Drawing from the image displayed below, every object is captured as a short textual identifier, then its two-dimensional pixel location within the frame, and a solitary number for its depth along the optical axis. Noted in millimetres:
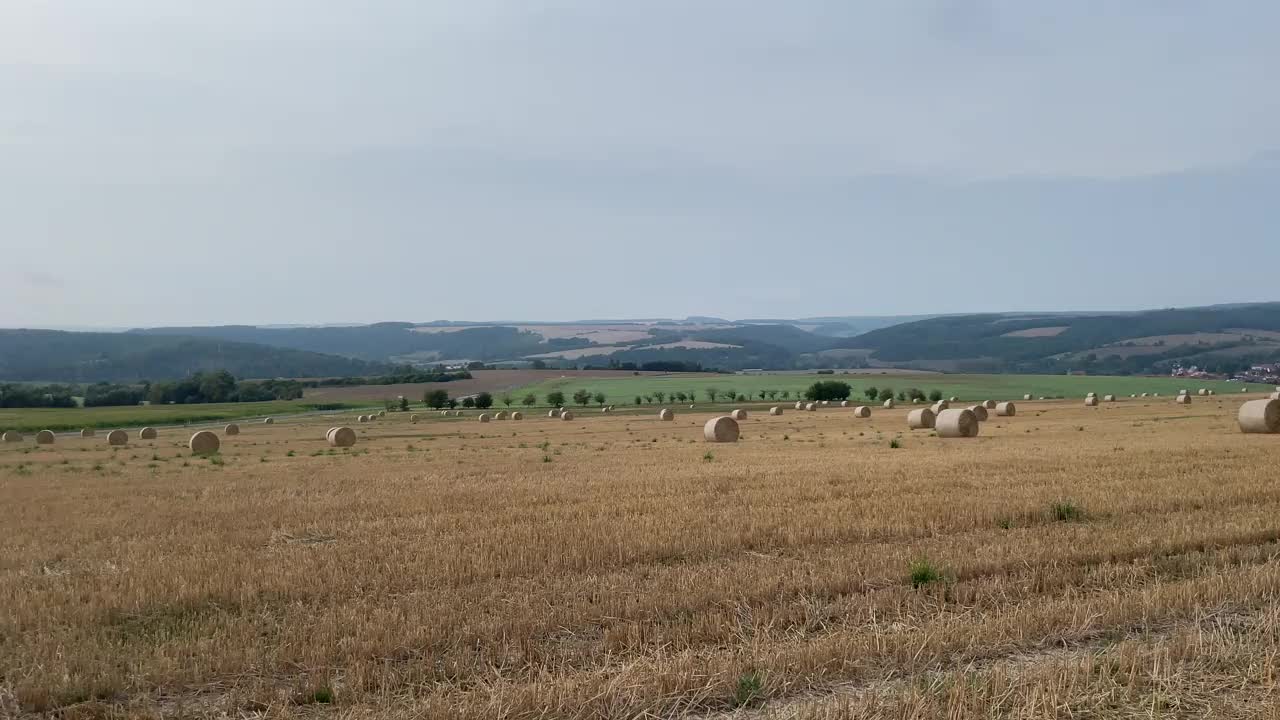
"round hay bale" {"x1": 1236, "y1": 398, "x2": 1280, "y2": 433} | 27000
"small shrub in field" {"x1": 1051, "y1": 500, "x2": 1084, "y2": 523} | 12250
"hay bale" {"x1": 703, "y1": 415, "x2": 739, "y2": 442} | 33312
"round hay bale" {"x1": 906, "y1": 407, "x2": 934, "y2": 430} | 37750
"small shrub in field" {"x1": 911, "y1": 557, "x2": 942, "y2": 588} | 8867
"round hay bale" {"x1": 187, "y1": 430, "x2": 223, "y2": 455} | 35156
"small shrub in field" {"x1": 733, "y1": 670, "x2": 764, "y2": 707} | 6047
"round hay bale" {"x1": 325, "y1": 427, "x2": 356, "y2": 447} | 38188
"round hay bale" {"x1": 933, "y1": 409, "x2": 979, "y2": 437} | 31578
